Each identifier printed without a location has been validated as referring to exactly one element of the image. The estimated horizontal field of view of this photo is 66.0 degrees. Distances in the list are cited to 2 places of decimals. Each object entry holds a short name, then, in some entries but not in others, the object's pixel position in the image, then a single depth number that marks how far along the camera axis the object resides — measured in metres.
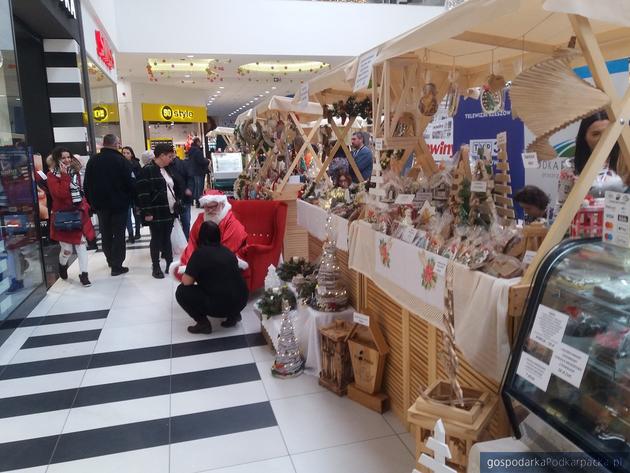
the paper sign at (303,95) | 4.01
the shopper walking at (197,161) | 9.69
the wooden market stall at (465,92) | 1.54
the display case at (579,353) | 1.22
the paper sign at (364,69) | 2.75
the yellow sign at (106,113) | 8.82
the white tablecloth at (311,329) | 3.21
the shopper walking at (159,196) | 5.55
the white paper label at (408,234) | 2.37
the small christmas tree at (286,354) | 3.19
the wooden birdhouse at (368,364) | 2.73
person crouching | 3.74
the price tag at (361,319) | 2.80
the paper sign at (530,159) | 2.09
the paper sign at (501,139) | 2.42
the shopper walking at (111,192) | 5.55
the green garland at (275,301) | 3.66
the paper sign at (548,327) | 1.31
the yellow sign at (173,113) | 15.65
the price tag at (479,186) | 2.29
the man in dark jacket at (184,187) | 5.81
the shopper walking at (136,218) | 7.67
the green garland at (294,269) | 4.14
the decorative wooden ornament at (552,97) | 1.50
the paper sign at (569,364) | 1.24
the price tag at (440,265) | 2.01
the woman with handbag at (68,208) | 5.23
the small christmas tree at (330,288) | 3.30
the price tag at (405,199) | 2.65
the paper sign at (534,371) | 1.33
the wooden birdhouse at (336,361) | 2.92
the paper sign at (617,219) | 1.35
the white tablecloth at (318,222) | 3.29
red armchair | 4.67
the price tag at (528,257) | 1.77
